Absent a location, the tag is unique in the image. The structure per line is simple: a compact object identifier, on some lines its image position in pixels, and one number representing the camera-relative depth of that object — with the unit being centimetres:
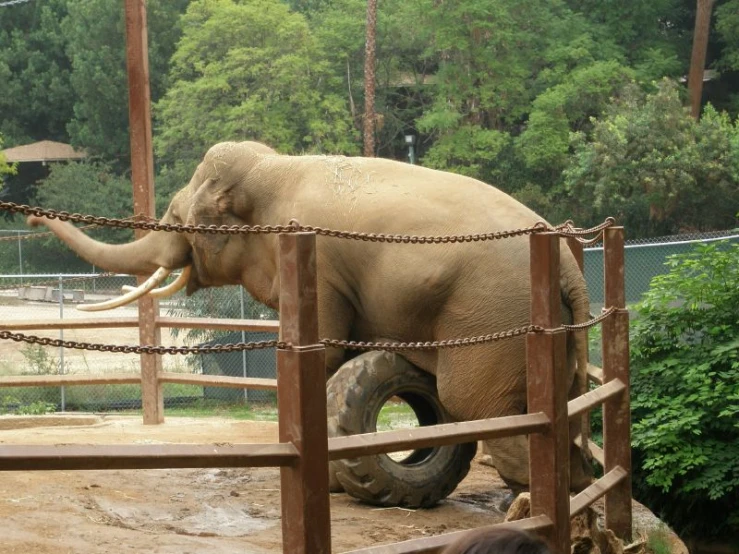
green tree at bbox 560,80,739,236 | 4914
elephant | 1140
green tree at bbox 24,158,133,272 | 6496
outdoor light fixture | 4916
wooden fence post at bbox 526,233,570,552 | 872
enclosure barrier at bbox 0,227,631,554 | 643
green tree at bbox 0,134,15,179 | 6089
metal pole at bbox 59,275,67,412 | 2521
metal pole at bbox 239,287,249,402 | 2791
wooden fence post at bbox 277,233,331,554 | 676
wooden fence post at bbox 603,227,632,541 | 1092
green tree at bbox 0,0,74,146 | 7358
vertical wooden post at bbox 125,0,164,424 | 1786
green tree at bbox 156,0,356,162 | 5762
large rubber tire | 1149
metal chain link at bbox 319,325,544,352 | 710
